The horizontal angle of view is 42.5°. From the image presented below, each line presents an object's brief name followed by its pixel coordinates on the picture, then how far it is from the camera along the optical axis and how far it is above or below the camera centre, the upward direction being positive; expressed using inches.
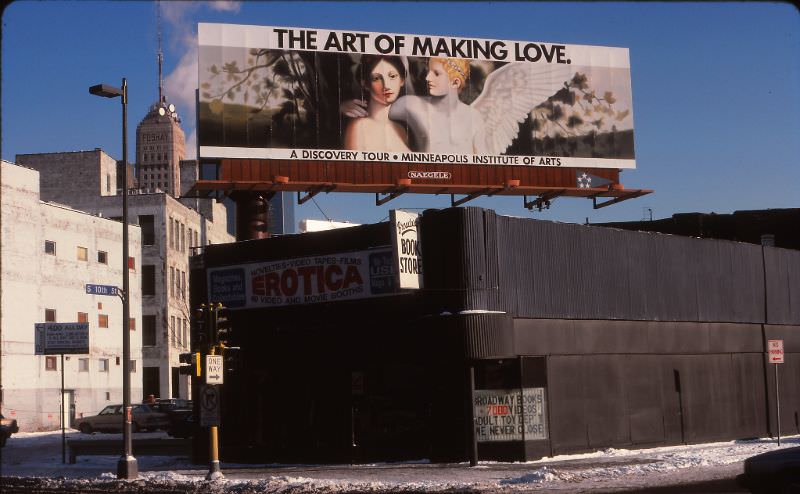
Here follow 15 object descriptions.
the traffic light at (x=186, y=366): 1008.2 -8.1
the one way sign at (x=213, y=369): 1007.0 -12.3
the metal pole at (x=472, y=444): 1039.0 -96.9
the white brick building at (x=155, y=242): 3339.1 +383.4
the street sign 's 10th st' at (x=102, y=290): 1130.7 +77.5
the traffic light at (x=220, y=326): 1015.0 +29.8
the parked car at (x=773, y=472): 626.2 -82.4
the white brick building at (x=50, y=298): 2386.8 +159.4
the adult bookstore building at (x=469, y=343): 1082.7 +5.0
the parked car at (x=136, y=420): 2030.0 -119.4
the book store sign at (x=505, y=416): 1085.8 -72.9
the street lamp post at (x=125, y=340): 1038.4 +20.0
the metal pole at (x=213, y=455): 979.3 -94.9
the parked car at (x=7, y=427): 1643.7 -105.6
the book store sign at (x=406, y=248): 1066.7 +105.9
